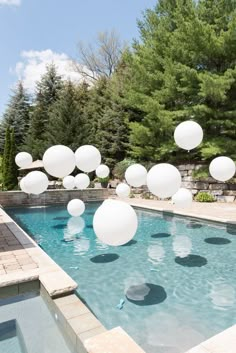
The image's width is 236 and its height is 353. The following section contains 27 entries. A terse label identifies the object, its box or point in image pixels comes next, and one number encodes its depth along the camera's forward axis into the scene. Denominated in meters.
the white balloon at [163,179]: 5.05
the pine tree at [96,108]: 20.03
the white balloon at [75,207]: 7.45
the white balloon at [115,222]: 3.54
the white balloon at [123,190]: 8.08
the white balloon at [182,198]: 6.71
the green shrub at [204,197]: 12.93
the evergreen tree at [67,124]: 19.35
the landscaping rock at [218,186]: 13.09
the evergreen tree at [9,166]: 16.14
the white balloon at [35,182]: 6.88
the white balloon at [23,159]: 7.91
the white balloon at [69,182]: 8.30
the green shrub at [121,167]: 17.19
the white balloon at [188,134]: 6.06
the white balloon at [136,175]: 6.63
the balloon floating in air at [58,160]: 5.63
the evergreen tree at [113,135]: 18.56
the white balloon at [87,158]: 6.18
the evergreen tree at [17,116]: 25.62
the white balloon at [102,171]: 7.96
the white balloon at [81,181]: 7.90
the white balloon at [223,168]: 6.41
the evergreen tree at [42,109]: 21.80
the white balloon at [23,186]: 7.12
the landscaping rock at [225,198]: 12.73
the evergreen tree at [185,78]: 12.52
